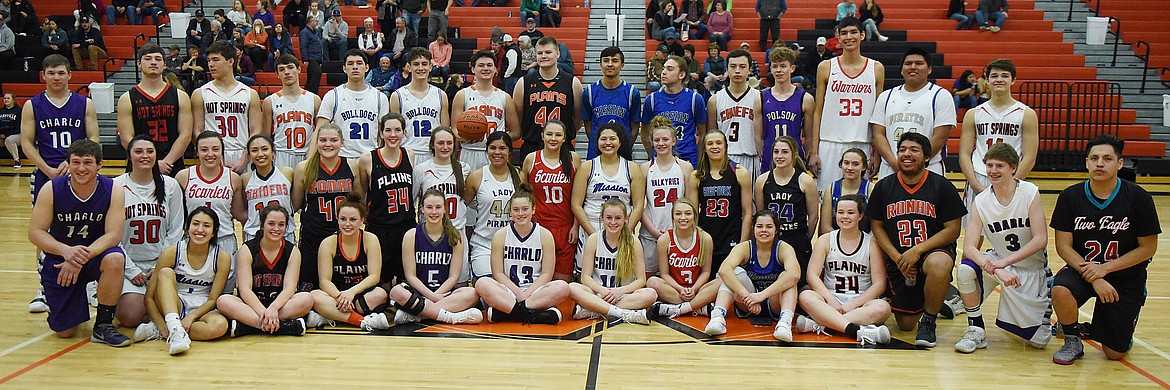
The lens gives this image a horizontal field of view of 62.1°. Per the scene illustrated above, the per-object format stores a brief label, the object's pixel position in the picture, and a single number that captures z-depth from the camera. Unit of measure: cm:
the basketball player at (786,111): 684
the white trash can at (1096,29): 1644
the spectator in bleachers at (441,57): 1455
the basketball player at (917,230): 566
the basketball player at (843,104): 665
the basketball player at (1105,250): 518
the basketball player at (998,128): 614
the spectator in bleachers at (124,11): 1788
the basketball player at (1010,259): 546
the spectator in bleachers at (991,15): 1697
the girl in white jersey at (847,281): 568
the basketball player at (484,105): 717
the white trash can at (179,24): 1692
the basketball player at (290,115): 708
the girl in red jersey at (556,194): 658
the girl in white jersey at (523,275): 597
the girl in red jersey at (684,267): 615
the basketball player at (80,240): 543
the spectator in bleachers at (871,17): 1620
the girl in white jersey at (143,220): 571
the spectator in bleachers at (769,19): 1600
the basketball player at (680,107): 702
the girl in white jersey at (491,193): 645
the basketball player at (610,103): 704
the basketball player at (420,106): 721
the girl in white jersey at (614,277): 599
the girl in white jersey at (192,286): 547
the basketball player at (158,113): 655
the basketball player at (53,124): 621
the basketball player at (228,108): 680
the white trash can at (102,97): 1480
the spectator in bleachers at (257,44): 1586
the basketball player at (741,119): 694
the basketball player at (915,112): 647
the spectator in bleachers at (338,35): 1620
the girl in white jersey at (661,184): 650
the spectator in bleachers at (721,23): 1631
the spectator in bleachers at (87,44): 1675
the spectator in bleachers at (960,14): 1714
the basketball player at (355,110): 716
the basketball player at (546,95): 705
